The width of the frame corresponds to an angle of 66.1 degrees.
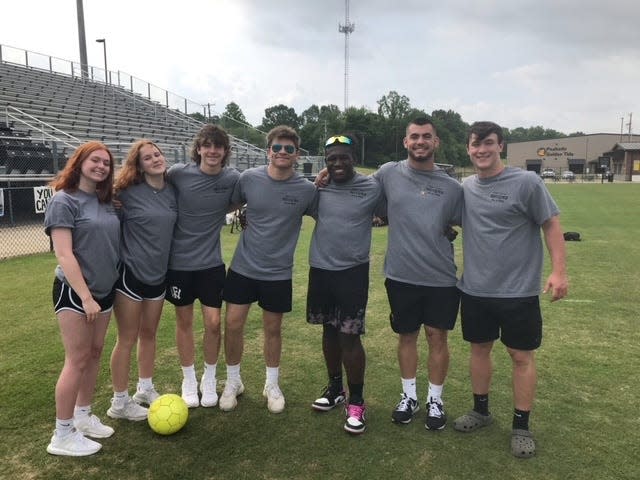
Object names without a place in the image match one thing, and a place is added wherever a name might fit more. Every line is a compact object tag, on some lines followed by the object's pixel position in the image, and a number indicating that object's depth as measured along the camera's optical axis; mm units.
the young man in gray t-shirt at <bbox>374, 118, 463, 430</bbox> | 3479
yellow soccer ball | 3361
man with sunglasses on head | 3584
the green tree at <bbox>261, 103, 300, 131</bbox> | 101000
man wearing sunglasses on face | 3752
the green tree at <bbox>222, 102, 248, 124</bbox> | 84938
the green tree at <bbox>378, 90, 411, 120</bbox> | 96125
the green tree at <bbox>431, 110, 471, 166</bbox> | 75900
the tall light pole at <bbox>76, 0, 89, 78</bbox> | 29672
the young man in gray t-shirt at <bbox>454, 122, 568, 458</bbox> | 3193
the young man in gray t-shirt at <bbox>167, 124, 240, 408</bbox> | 3730
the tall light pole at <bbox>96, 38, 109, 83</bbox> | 42806
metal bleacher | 14862
